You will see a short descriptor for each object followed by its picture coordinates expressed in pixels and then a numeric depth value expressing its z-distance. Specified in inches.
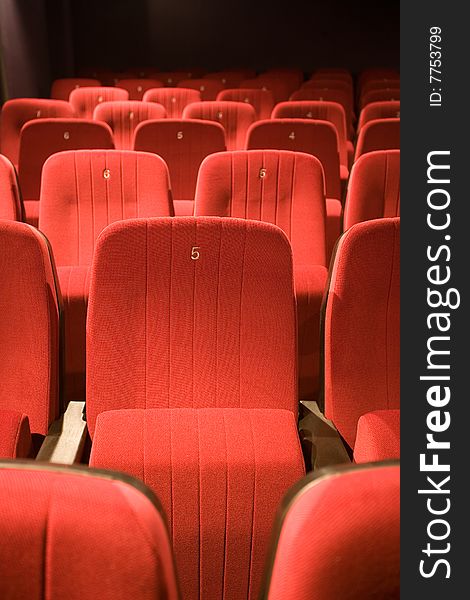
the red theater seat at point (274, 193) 60.1
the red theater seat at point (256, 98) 136.9
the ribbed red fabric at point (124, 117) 105.3
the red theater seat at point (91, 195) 60.2
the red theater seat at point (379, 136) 83.6
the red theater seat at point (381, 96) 136.8
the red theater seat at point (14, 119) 97.9
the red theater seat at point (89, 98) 132.4
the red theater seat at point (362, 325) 39.4
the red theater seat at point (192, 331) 37.2
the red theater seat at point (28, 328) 38.7
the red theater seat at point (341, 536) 18.4
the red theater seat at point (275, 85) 162.4
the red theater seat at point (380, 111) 106.8
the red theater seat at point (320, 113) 104.9
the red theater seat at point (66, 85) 156.8
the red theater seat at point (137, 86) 164.7
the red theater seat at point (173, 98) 136.5
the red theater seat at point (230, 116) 106.7
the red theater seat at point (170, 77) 189.6
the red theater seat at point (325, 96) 135.4
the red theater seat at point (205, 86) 158.4
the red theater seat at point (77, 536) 18.0
